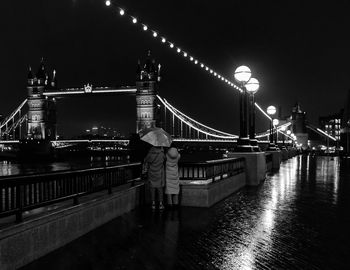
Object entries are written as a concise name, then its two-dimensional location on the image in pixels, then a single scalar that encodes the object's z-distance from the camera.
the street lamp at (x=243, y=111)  16.09
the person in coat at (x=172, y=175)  10.06
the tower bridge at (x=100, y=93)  102.67
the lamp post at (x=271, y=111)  29.78
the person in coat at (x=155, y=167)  9.88
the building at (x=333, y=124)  177.62
